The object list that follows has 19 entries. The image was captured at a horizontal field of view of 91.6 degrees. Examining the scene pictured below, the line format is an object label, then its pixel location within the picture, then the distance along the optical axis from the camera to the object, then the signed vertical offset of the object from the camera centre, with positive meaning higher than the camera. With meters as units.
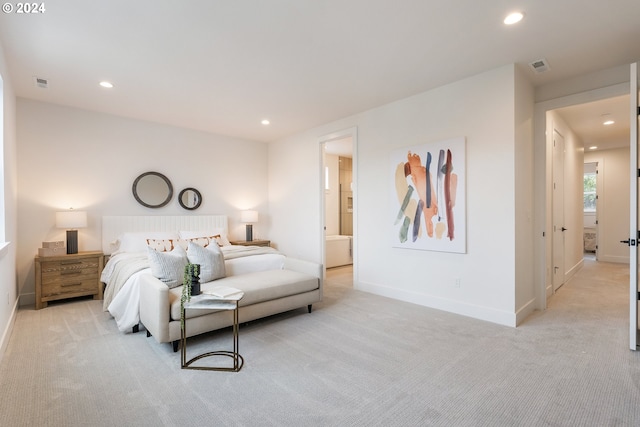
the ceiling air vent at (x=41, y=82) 3.50 +1.55
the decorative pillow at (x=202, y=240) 4.42 -0.37
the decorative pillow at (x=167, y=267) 2.99 -0.51
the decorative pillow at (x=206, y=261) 3.29 -0.50
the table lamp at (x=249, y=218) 5.86 -0.07
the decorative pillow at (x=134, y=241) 4.45 -0.37
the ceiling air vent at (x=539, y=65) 3.06 +1.48
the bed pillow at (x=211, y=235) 4.93 -0.33
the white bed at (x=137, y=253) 3.12 -0.51
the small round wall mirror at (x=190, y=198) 5.41 +0.30
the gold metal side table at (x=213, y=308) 2.36 -0.72
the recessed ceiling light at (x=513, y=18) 2.33 +1.48
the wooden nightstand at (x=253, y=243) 5.71 -0.53
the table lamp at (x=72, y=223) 4.11 -0.09
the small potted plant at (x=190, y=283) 2.48 -0.58
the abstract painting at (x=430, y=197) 3.56 +0.19
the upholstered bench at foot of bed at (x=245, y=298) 2.57 -0.83
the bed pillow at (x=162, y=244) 4.08 -0.39
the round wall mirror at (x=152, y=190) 4.99 +0.42
